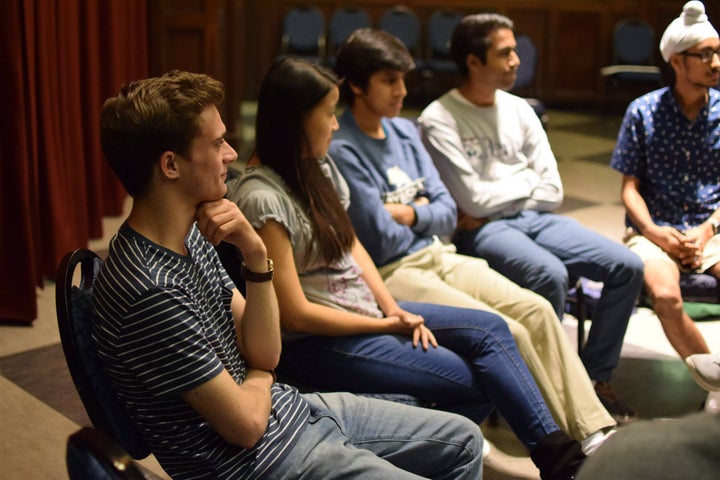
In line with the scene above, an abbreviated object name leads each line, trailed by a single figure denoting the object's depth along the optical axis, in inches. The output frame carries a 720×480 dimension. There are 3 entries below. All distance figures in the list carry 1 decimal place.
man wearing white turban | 128.6
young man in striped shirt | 61.4
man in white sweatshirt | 120.8
